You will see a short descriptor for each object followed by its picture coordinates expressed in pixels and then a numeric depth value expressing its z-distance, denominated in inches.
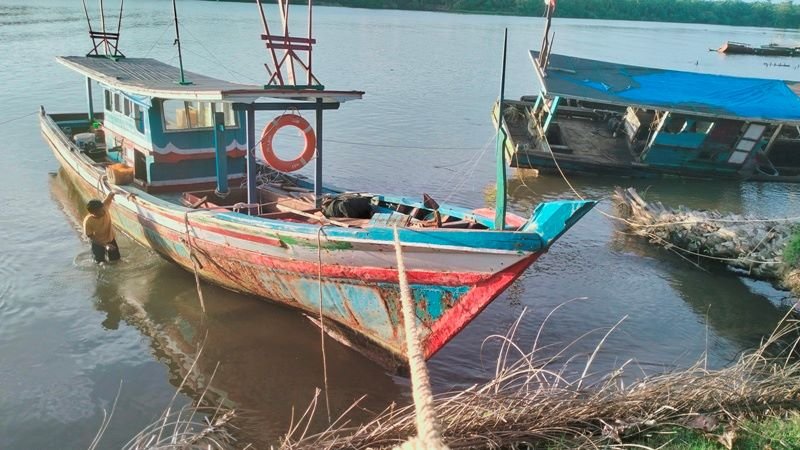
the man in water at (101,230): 365.7
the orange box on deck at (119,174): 376.8
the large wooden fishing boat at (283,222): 252.5
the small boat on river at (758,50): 2429.9
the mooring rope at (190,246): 323.1
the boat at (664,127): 634.8
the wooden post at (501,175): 240.1
